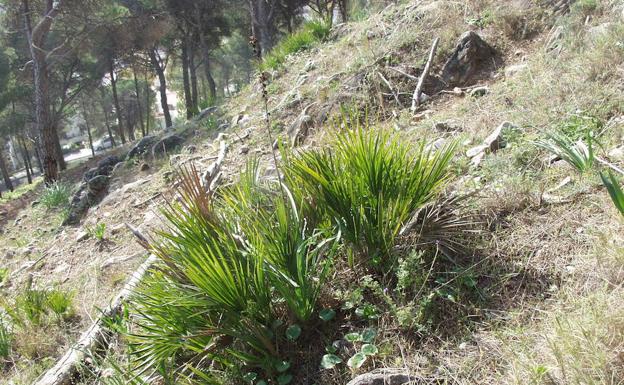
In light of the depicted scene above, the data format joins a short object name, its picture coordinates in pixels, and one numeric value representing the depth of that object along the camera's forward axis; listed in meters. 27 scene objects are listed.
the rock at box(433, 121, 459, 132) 3.97
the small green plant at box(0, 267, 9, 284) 5.03
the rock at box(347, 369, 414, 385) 1.74
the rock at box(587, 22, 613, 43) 3.86
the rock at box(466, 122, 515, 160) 3.23
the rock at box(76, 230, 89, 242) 5.34
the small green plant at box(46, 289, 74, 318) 3.29
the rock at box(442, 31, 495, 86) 5.14
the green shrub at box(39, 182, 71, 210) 7.89
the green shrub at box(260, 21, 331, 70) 8.66
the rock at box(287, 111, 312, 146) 5.15
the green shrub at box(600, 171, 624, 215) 1.71
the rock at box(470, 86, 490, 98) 4.63
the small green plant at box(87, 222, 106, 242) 4.84
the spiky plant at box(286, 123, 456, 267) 2.25
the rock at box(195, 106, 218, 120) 9.05
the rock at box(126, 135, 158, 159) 8.45
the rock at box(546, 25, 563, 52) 4.63
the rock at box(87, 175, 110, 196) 7.42
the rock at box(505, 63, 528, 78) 4.64
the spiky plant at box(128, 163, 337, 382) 1.92
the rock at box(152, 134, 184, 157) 7.87
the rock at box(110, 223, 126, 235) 5.05
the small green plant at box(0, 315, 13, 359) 3.04
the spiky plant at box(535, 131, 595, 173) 2.45
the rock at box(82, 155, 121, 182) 8.22
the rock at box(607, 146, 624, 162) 2.55
